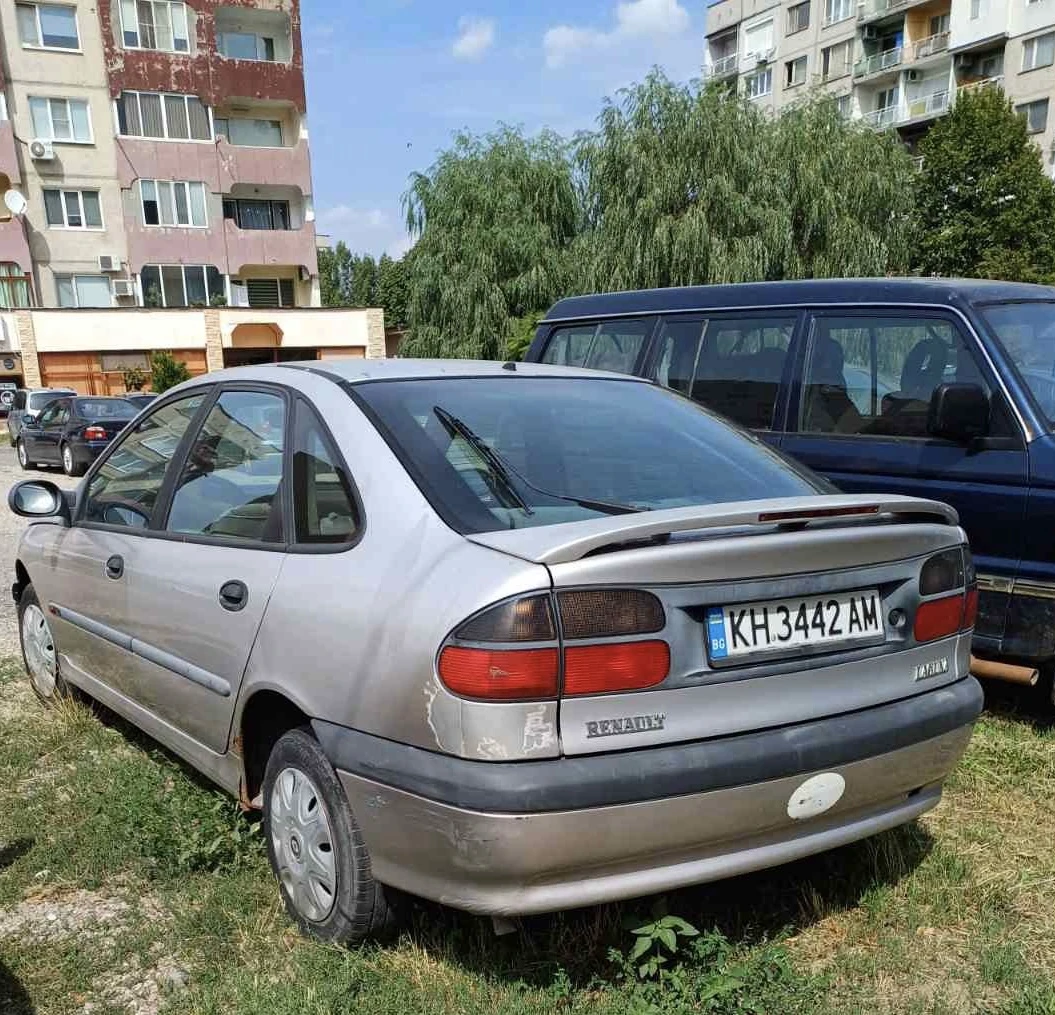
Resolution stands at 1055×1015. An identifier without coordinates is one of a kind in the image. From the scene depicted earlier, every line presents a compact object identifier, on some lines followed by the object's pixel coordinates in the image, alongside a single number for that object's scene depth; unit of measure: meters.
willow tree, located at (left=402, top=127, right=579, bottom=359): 28.77
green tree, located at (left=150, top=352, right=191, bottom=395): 35.00
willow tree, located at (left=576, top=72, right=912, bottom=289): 22.50
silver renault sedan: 2.16
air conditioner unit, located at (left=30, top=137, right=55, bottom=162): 37.62
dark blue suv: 4.20
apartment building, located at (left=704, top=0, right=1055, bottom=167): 44.84
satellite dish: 36.09
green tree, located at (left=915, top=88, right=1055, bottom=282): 37.31
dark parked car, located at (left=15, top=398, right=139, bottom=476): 17.52
